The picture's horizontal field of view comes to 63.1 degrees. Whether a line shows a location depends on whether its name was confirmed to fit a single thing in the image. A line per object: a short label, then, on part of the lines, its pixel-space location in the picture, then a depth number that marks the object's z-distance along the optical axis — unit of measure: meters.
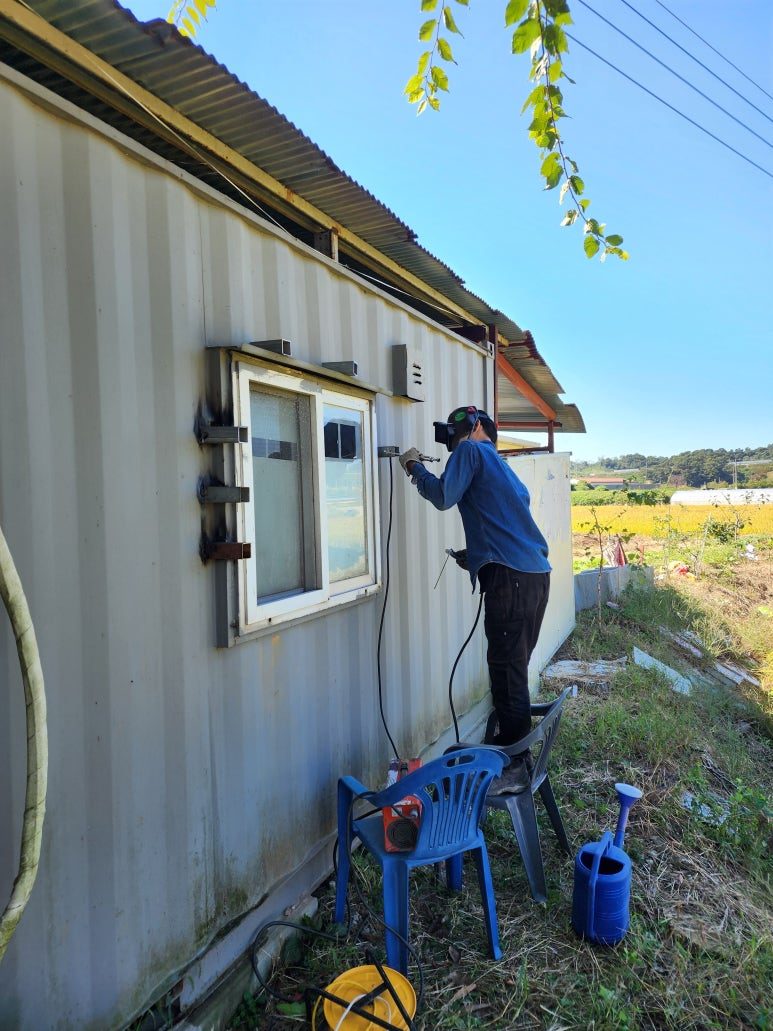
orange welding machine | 2.31
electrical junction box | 3.49
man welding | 3.08
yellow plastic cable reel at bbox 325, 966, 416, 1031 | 1.88
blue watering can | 2.45
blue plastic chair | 2.21
